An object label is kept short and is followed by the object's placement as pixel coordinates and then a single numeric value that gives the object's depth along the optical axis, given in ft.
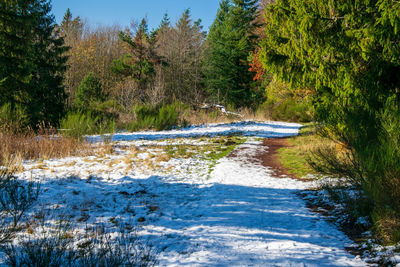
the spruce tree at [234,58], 96.89
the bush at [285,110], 77.77
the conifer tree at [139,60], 92.13
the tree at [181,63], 108.68
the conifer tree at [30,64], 36.58
